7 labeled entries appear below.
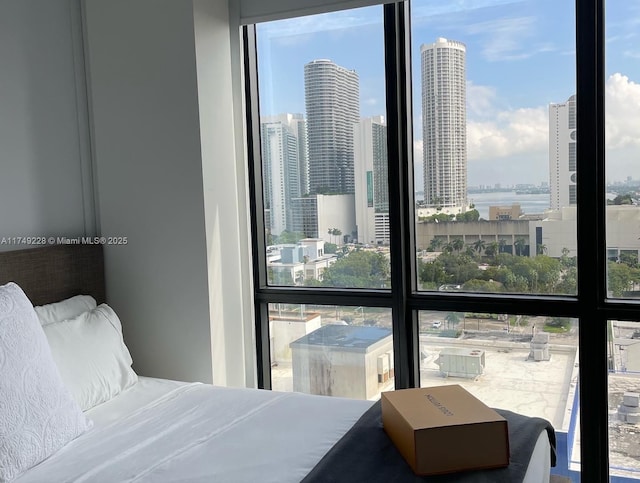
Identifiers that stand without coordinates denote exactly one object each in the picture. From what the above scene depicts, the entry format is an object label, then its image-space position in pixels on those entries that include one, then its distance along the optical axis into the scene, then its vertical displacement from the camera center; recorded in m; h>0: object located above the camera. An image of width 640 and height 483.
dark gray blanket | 1.63 -0.70
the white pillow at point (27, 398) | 1.76 -0.54
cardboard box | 1.64 -0.63
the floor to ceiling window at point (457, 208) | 2.49 -0.06
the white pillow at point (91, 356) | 2.24 -0.54
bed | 1.72 -0.71
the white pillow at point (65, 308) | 2.43 -0.40
